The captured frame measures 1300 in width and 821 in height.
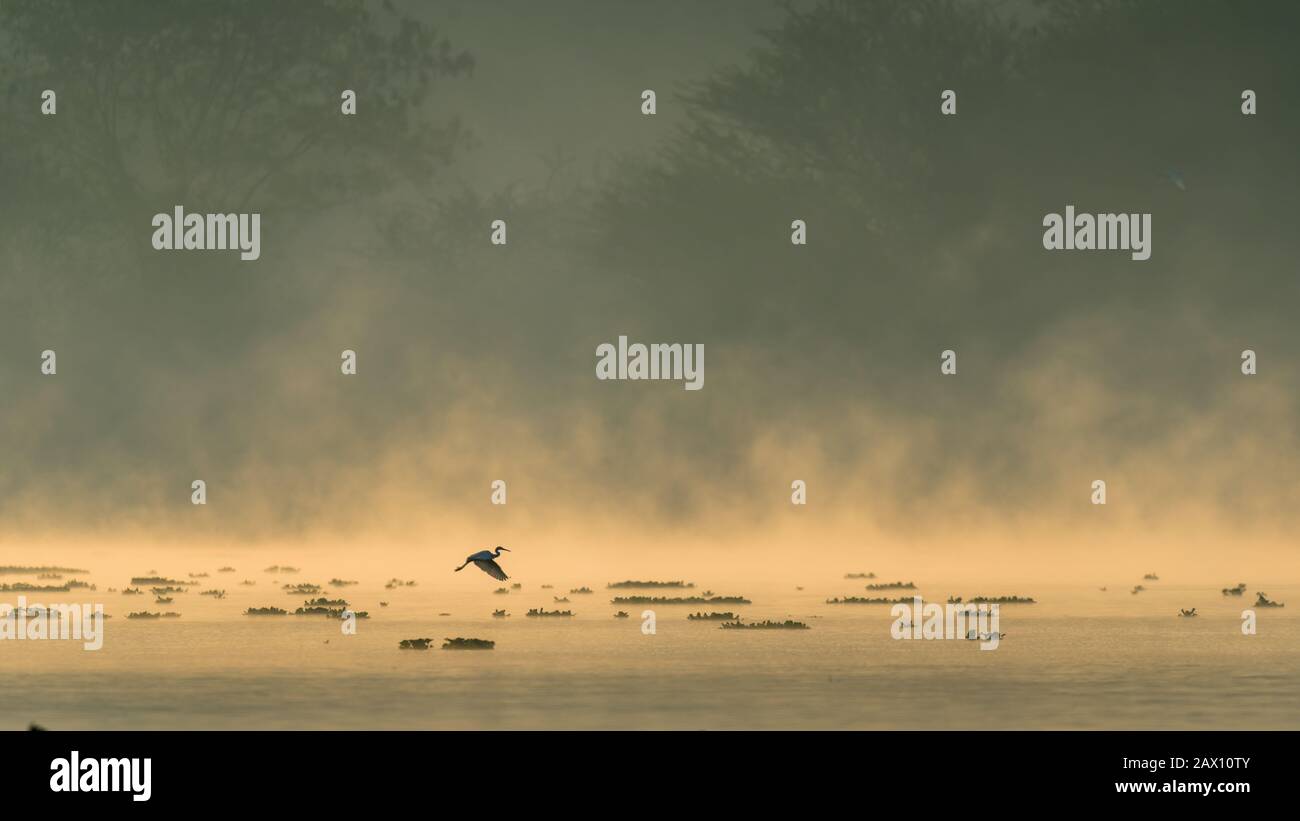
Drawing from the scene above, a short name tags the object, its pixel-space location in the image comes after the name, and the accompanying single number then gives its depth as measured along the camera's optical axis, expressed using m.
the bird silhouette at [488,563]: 29.56
